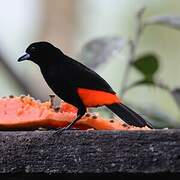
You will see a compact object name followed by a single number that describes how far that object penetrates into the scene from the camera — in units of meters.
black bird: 5.17
